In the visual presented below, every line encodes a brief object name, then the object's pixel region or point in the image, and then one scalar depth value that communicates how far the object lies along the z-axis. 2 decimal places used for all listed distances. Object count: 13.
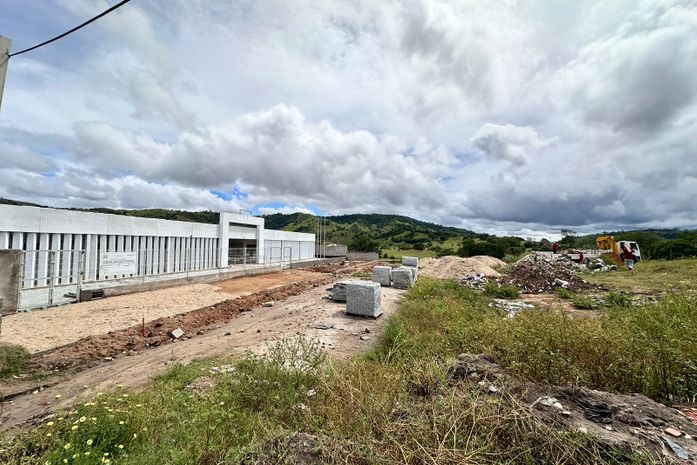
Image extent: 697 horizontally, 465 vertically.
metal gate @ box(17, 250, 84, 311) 13.57
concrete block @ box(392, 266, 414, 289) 18.75
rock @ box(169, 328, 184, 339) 10.29
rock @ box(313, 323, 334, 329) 10.30
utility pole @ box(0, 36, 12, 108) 4.76
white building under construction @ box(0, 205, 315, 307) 16.06
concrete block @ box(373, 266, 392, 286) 19.38
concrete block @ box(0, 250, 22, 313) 6.26
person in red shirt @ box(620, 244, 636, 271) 28.76
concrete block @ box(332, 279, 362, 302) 14.45
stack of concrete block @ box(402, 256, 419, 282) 28.41
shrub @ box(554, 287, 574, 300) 16.47
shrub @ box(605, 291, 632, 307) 13.22
